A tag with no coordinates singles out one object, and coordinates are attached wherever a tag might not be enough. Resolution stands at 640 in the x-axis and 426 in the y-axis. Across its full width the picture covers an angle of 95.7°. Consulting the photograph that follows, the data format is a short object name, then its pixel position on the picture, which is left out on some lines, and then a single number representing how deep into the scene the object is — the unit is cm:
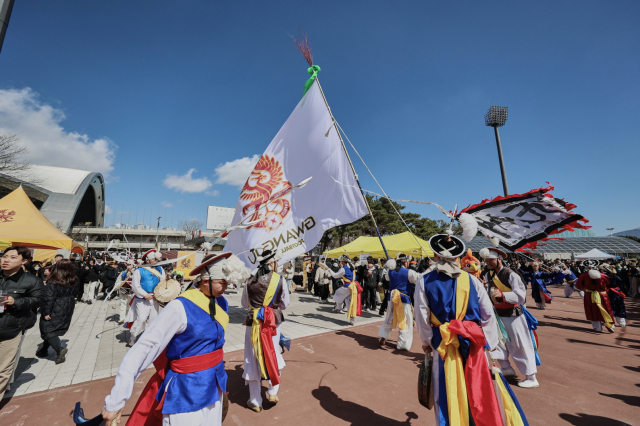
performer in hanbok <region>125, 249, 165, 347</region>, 543
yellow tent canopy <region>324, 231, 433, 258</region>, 1474
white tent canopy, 2547
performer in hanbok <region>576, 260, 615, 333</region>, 729
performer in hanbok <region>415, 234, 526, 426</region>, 232
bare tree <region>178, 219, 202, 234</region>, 7277
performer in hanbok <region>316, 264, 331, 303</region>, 1190
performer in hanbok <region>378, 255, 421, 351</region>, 570
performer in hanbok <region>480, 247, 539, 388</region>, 412
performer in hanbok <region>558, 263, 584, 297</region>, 1159
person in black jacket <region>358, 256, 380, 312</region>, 1023
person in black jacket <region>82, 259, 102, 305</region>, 1038
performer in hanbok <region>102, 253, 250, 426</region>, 188
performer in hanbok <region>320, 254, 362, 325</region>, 785
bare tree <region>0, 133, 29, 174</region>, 1416
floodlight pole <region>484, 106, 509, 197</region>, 4544
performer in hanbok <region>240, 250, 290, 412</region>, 346
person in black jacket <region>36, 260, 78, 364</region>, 479
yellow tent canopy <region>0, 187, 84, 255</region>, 748
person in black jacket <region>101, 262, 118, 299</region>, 1088
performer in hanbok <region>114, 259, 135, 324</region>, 787
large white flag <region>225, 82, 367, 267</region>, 517
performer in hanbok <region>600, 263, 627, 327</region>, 783
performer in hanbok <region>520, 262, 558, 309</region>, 1007
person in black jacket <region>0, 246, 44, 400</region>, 322
